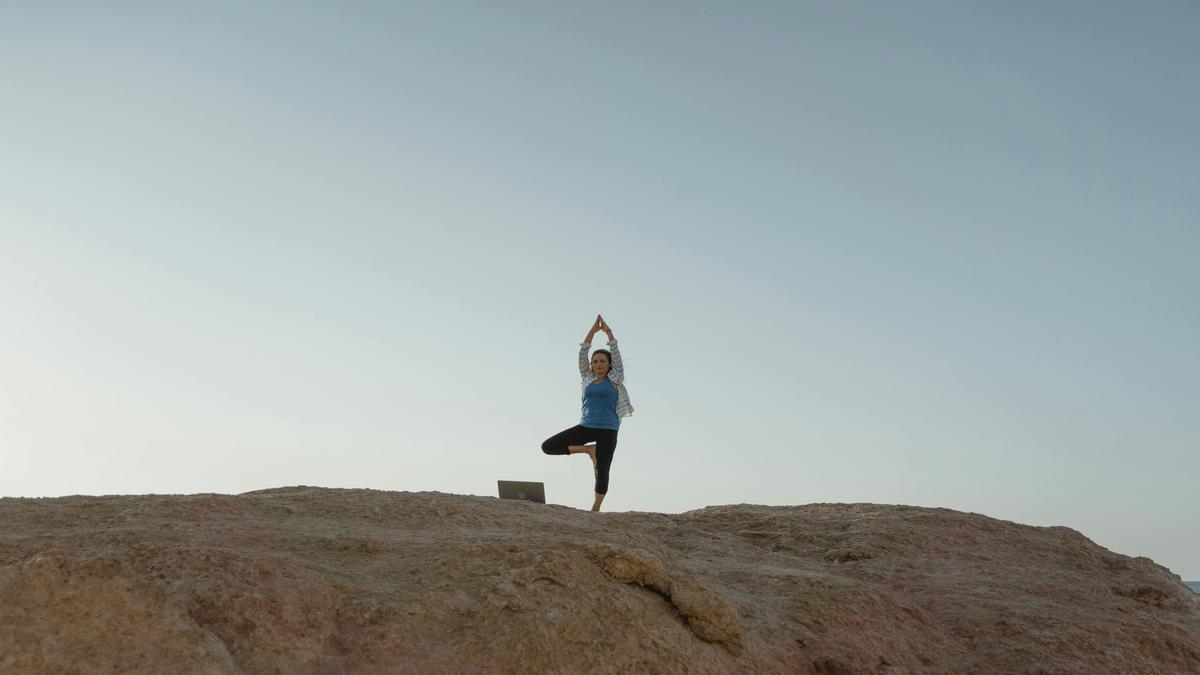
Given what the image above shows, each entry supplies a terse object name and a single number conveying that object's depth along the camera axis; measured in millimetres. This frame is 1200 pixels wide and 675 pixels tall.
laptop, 9023
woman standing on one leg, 9523
